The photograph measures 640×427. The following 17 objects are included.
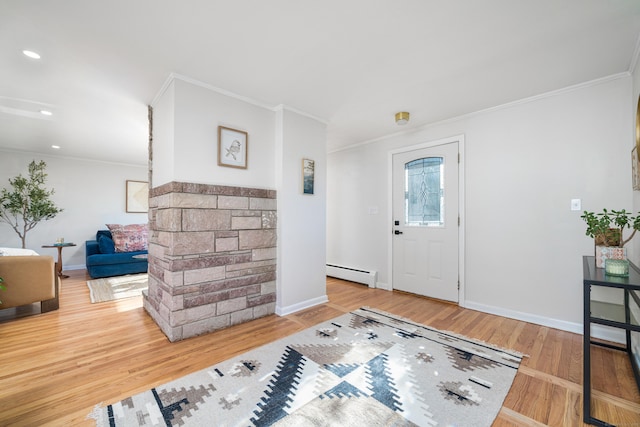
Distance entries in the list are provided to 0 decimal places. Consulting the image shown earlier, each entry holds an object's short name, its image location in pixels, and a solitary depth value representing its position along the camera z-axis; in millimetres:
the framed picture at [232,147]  2641
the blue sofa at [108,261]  4750
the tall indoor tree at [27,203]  4855
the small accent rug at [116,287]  3671
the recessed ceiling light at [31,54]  2074
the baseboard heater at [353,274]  4137
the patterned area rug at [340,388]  1446
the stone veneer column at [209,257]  2357
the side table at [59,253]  4633
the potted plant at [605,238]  1714
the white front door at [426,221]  3369
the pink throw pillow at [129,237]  5230
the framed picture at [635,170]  1953
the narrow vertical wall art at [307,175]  3184
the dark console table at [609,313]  1399
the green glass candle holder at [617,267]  1549
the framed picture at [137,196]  6270
